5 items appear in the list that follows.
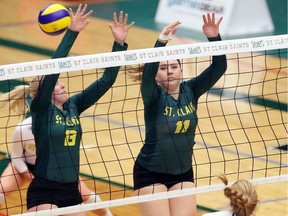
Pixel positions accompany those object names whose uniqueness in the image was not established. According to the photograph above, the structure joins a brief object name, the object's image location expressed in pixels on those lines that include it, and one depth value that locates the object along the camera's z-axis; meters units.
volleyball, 15.65
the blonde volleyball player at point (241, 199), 12.62
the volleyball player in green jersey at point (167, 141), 14.67
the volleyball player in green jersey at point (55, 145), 14.31
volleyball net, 14.32
